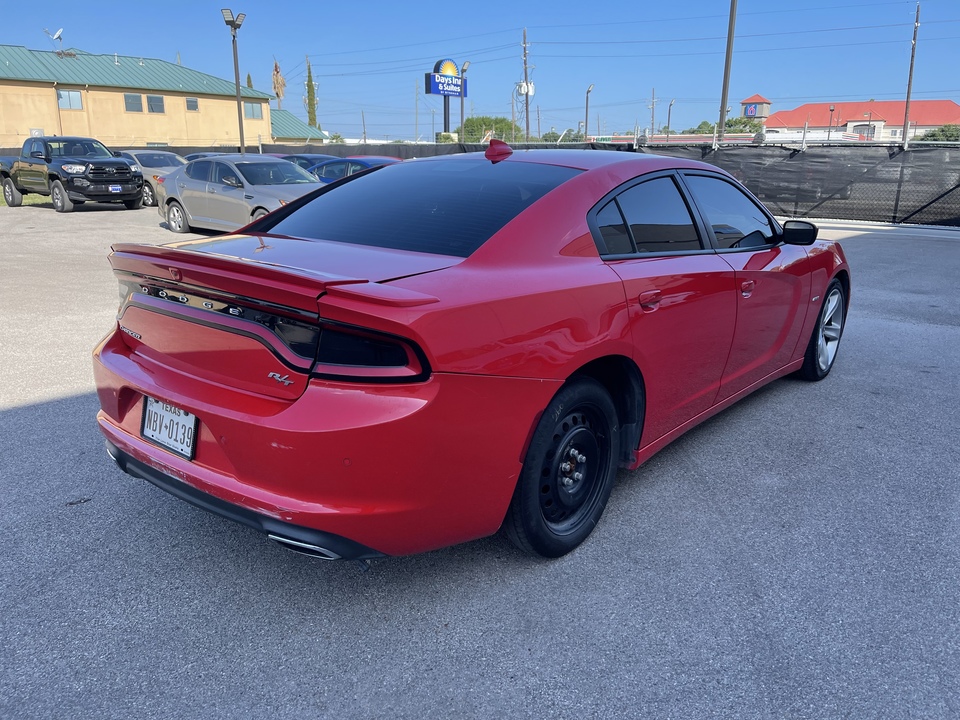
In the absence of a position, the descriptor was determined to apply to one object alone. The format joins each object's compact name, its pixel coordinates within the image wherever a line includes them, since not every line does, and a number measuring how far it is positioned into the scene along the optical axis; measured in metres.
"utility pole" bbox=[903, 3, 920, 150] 45.31
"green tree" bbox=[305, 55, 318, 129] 111.46
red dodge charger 2.30
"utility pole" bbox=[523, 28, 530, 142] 58.33
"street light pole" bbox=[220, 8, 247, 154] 24.61
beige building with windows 48.62
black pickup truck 18.89
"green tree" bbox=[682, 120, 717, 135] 121.94
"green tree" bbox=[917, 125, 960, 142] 74.11
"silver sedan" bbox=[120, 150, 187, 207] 21.50
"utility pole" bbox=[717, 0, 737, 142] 23.52
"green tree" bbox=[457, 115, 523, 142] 115.73
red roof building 125.69
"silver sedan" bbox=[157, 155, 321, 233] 13.20
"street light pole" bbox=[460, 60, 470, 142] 53.19
